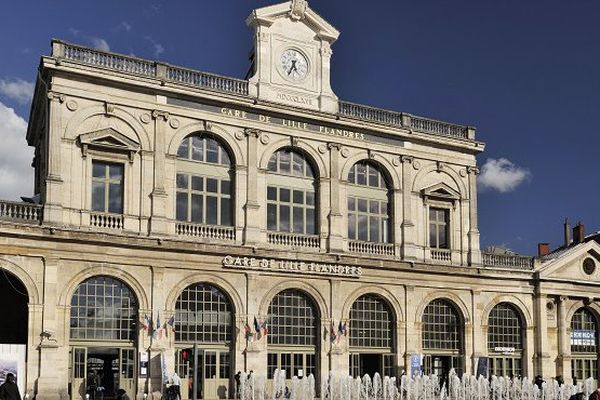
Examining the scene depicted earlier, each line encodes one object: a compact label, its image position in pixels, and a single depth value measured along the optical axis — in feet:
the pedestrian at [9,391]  65.21
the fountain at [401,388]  116.37
